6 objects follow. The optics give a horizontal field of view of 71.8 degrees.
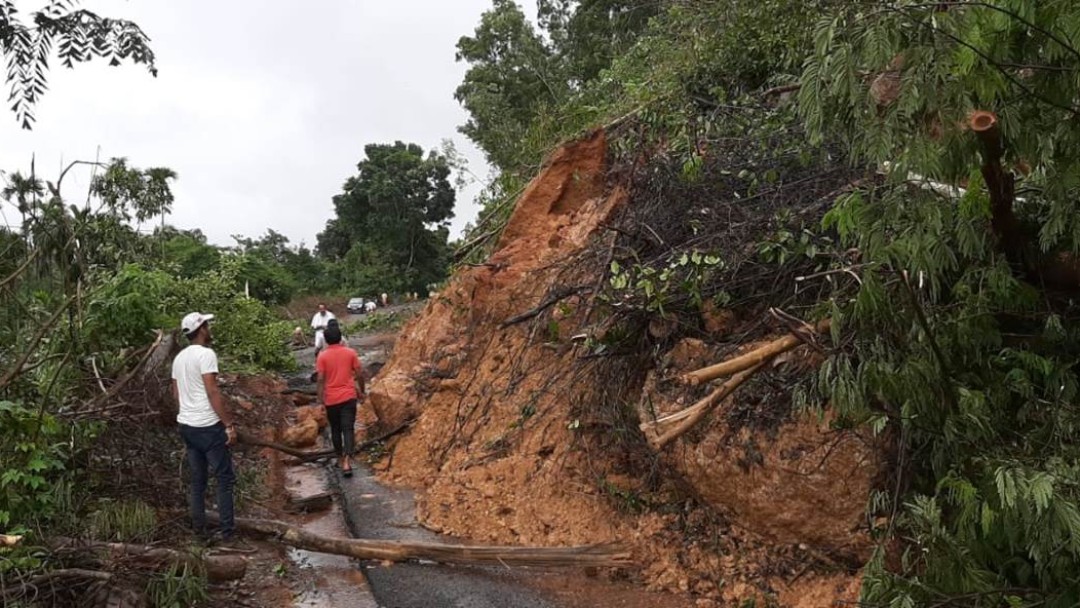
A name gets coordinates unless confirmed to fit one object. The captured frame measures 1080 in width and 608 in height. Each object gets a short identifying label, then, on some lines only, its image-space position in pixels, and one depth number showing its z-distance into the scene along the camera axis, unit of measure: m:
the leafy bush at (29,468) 4.16
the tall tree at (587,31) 22.14
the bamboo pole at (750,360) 4.33
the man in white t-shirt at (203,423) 5.35
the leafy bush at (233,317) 10.49
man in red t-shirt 7.60
